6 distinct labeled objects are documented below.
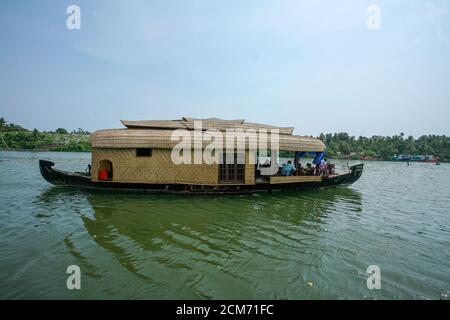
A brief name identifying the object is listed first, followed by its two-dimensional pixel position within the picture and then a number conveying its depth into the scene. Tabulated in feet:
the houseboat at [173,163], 36.91
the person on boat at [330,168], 50.39
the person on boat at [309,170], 45.93
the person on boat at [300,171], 45.15
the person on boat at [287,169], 42.88
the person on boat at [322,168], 48.14
